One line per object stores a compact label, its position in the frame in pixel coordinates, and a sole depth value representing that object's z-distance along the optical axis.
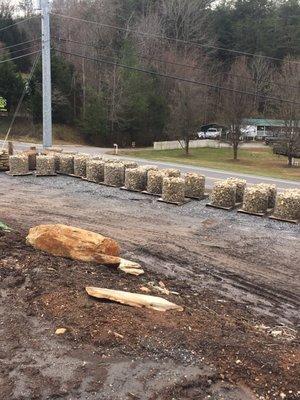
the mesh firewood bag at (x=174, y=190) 15.12
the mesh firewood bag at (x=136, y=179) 16.81
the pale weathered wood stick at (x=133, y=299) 6.69
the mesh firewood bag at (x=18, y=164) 19.31
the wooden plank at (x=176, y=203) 15.06
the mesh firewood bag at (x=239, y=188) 15.34
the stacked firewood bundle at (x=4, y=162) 20.17
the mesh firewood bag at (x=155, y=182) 16.23
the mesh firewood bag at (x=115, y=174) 17.64
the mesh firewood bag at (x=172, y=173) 16.61
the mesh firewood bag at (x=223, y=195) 14.61
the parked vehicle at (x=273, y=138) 43.86
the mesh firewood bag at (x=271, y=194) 14.51
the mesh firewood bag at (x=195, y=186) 15.84
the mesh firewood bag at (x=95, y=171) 18.36
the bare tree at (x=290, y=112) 40.22
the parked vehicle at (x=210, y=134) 59.75
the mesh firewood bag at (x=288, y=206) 13.31
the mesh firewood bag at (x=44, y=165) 19.34
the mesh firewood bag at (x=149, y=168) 17.03
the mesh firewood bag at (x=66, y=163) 19.58
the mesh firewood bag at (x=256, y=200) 13.95
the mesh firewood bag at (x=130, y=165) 18.02
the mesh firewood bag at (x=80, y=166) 19.16
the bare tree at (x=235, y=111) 42.95
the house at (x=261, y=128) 52.96
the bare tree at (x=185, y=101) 45.31
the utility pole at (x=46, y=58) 22.94
